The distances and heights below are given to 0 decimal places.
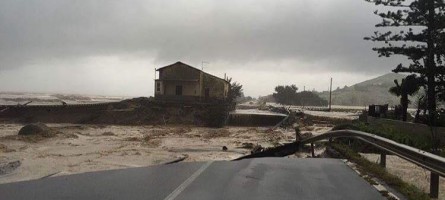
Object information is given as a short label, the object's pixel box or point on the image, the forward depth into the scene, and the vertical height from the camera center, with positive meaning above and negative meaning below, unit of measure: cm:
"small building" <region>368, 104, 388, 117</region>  3397 -40
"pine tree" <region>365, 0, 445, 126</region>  3247 +460
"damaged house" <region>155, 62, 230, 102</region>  6650 +263
